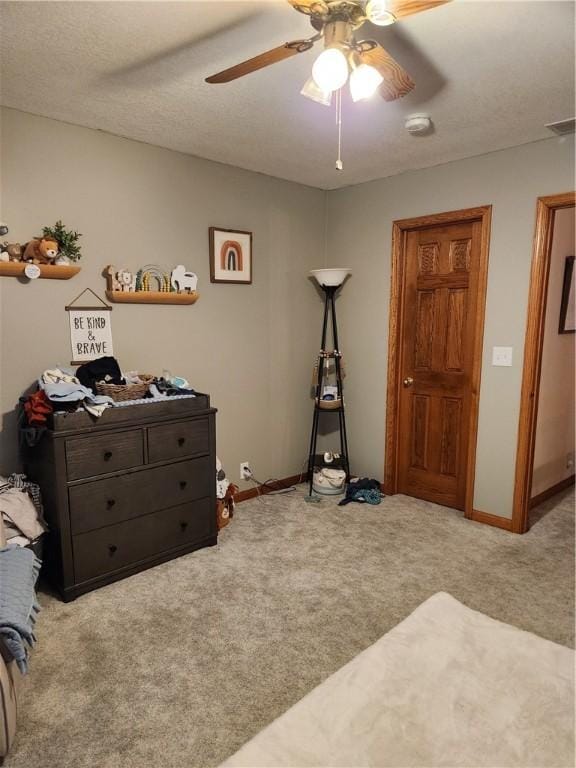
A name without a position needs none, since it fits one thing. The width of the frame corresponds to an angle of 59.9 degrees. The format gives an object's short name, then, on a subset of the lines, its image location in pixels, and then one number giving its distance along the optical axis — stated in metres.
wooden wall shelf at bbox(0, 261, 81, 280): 2.58
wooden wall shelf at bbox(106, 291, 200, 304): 3.03
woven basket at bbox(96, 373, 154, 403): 2.69
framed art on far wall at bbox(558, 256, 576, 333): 3.77
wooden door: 3.59
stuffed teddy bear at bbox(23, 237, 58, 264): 2.65
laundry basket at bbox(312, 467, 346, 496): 4.04
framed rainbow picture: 3.54
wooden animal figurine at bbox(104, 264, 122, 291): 2.98
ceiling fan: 1.41
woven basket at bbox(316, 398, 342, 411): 4.06
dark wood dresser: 2.48
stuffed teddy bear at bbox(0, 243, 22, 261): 2.58
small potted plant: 2.72
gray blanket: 1.57
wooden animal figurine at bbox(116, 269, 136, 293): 3.00
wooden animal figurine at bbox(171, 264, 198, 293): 3.31
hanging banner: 2.92
